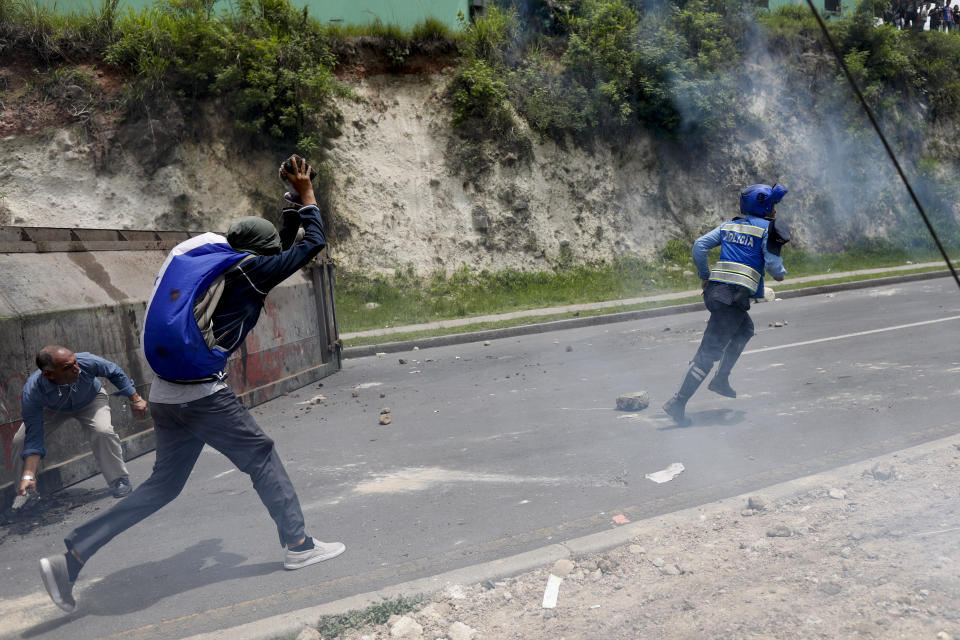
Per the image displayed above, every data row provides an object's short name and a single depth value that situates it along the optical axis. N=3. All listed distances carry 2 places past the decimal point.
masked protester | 3.49
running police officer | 5.84
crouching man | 4.87
